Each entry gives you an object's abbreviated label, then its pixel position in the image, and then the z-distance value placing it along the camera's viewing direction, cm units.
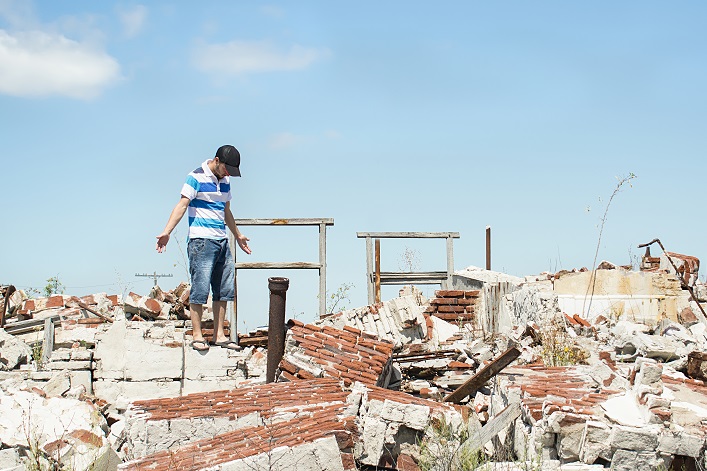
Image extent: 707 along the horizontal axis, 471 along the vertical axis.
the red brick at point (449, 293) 1183
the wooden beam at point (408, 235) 1275
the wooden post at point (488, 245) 1516
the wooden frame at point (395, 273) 1277
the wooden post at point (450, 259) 1284
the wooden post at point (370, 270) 1278
